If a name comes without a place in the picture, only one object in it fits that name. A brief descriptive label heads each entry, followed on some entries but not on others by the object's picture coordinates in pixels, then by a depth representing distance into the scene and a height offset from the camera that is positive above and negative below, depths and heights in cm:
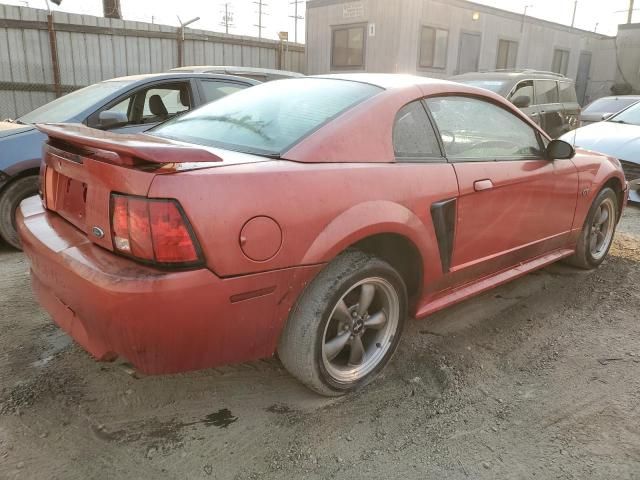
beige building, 1430 +132
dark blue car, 425 -35
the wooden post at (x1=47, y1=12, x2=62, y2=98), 1009 +32
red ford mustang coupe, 190 -60
